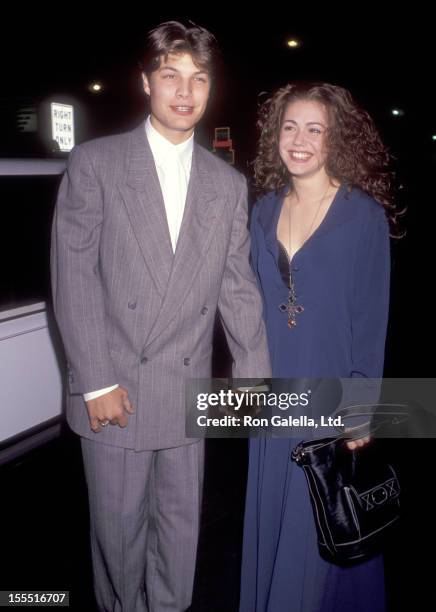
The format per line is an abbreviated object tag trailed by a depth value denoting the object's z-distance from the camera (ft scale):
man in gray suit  5.19
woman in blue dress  5.75
